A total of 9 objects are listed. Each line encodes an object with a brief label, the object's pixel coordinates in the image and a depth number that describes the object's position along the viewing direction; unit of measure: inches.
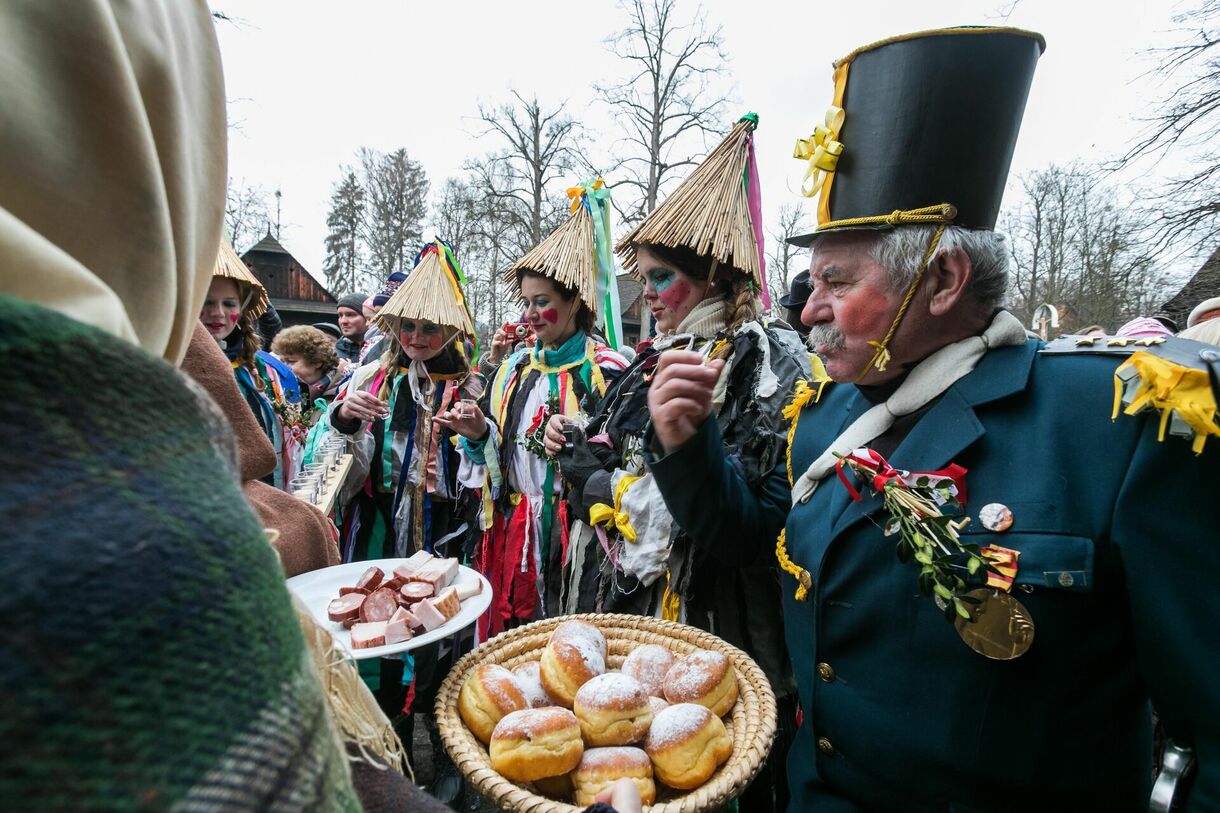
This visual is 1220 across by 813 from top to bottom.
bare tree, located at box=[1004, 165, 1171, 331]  666.2
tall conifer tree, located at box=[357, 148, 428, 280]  1111.6
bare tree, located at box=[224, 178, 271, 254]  1013.8
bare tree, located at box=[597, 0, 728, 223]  773.3
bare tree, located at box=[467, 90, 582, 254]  881.5
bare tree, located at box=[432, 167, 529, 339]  907.4
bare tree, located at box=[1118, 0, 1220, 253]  392.2
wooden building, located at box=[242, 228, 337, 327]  1061.8
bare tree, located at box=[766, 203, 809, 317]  983.5
